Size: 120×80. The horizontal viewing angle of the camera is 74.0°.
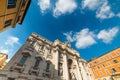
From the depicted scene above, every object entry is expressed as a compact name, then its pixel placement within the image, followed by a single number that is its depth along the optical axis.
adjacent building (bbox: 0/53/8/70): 26.66
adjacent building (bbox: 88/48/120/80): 31.65
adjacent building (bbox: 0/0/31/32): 8.92
